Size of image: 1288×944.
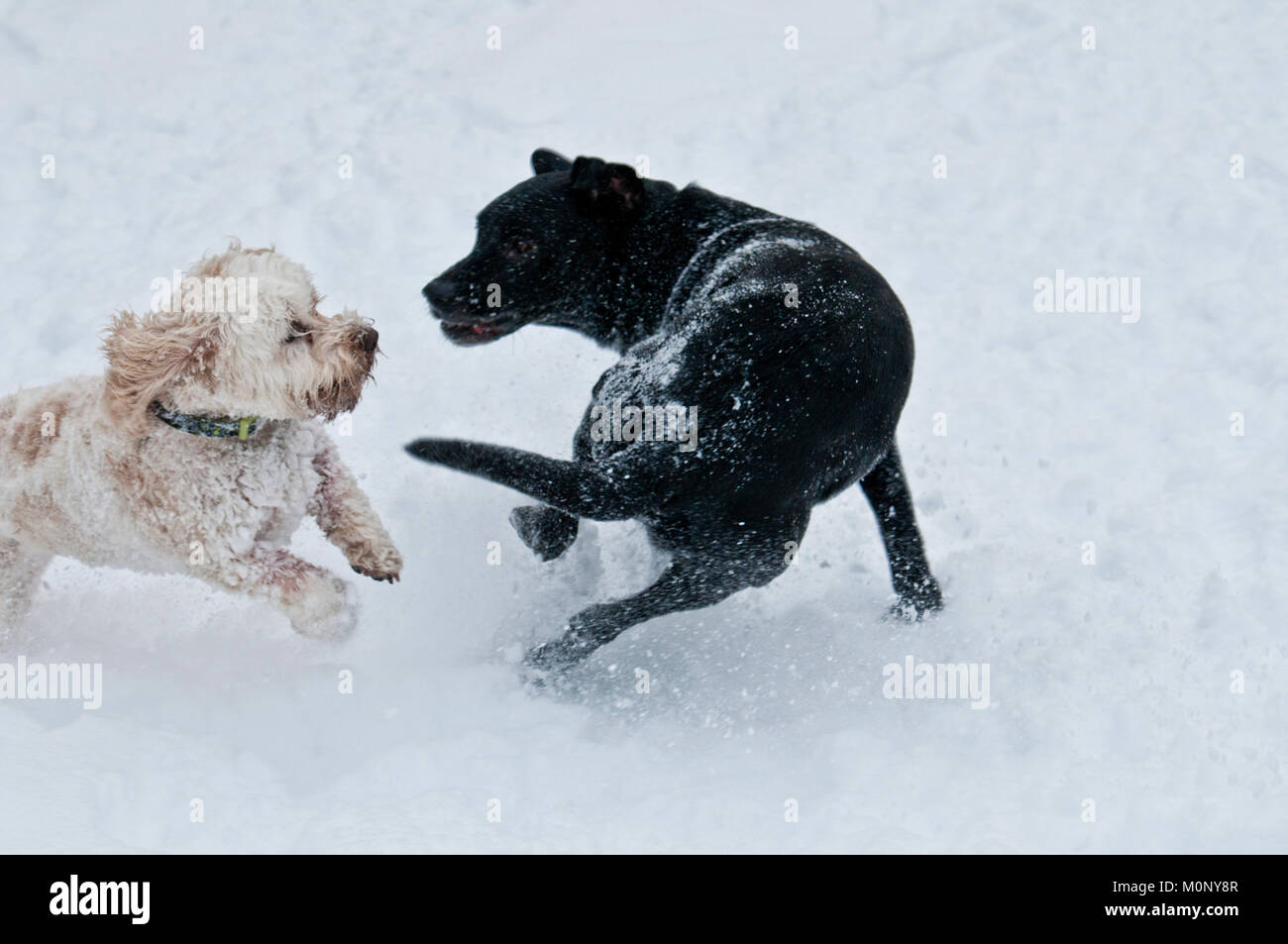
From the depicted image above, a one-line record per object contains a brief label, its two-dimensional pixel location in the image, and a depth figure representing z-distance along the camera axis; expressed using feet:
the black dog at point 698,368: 10.73
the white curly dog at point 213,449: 11.27
